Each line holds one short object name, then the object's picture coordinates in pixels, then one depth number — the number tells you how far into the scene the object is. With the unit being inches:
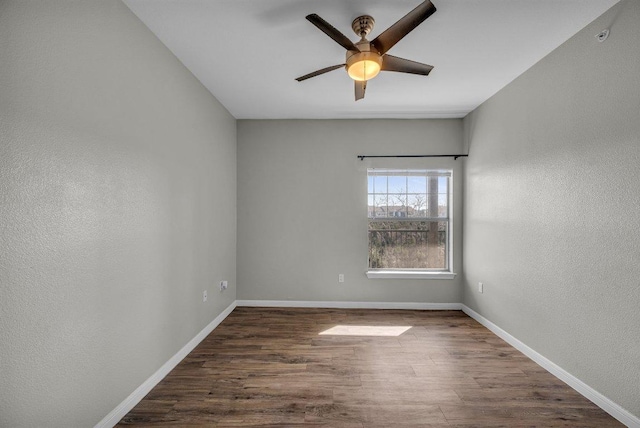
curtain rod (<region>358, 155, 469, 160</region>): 166.6
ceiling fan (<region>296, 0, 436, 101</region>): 68.6
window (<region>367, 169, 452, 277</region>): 170.7
